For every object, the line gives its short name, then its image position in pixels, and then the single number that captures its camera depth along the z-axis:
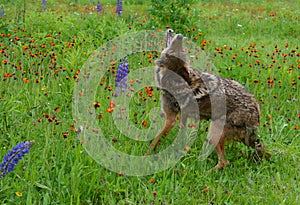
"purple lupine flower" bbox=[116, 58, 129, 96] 8.90
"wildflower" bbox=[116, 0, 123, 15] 17.26
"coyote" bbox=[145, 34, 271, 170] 7.16
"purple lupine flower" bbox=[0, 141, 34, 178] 5.81
